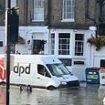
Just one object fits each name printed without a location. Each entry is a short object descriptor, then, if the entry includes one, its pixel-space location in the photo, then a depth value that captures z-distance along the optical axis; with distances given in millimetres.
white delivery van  41781
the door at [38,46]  51969
